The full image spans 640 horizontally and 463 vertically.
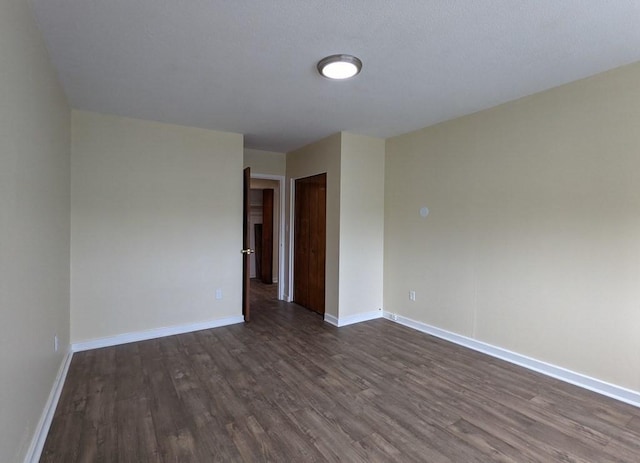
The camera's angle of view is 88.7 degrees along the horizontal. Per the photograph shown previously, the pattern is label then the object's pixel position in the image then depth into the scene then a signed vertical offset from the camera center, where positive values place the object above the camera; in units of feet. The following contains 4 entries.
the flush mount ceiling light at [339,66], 7.39 +3.83
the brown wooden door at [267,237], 22.53 -0.51
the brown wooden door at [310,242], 15.19 -0.61
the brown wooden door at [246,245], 14.12 -0.68
